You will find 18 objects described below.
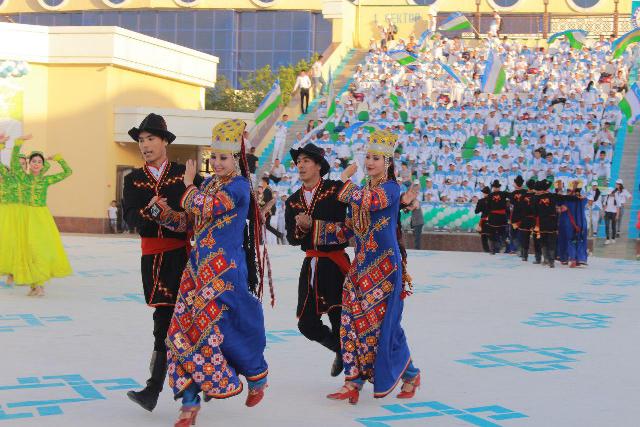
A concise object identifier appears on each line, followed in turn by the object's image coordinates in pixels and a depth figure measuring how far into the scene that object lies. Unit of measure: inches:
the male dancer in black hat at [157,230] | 249.8
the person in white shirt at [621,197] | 932.5
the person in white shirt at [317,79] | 1448.8
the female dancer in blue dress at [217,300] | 232.1
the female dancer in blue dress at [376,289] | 262.2
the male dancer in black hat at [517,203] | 807.6
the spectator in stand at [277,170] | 1116.9
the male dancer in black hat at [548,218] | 766.5
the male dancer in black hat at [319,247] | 281.3
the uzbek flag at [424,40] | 1447.5
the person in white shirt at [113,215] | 1202.0
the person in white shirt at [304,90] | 1382.9
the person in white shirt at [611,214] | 920.3
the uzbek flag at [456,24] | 1515.7
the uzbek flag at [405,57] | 1373.0
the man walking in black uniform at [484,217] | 903.7
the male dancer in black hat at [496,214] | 894.4
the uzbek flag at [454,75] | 1298.4
